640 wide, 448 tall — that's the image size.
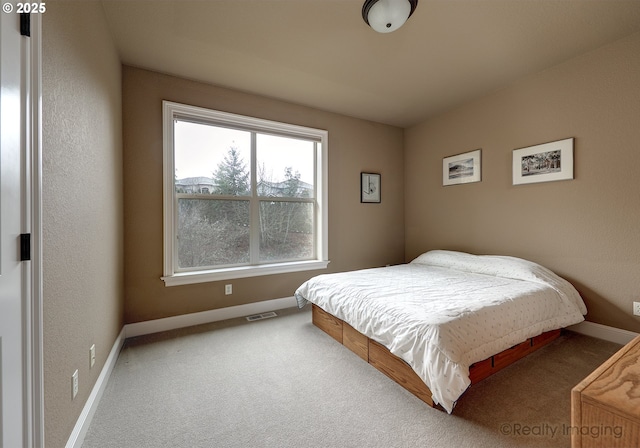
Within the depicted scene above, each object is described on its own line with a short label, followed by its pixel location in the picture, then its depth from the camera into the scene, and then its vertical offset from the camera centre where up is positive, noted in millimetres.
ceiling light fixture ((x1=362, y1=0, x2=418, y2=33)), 1827 +1475
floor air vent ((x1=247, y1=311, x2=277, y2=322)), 3114 -1103
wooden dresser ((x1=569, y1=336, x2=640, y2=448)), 576 -432
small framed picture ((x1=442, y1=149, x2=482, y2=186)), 3485 +725
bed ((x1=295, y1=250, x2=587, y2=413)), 1614 -703
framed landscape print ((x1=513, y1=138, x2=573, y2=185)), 2715 +625
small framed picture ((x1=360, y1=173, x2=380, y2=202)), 4080 +543
